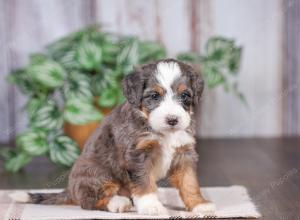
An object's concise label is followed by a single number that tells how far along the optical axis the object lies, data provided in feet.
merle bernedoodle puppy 10.39
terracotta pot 17.39
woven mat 10.43
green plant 15.92
